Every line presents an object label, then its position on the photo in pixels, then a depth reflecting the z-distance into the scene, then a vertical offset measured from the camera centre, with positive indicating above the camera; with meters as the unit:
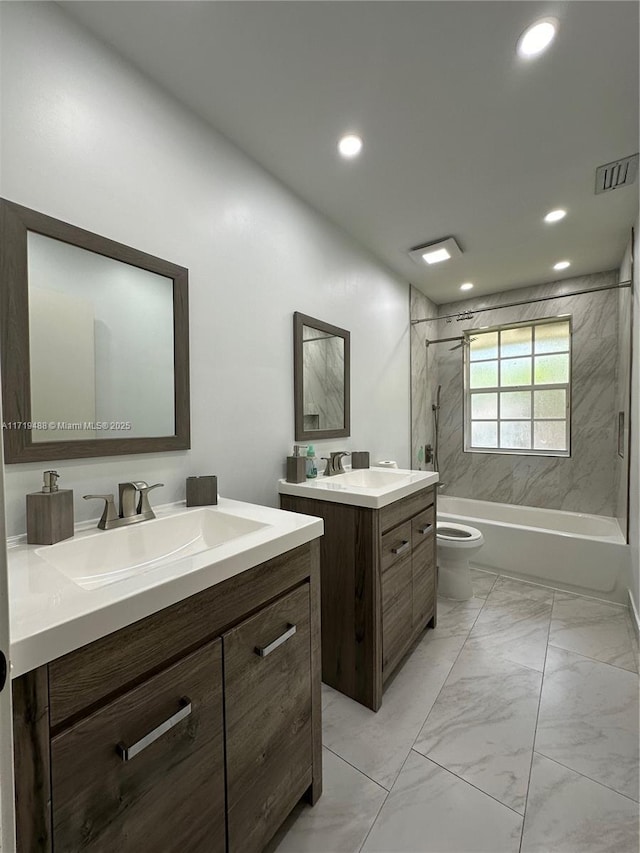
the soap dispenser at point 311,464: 1.94 -0.25
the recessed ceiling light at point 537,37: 1.16 +1.27
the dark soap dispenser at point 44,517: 0.96 -0.26
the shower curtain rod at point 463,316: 3.14 +0.90
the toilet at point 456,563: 2.45 -1.01
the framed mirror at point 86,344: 1.00 +0.24
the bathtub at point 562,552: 2.45 -0.99
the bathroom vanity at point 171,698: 0.57 -0.57
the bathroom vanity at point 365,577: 1.54 -0.72
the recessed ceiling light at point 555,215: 2.20 +1.26
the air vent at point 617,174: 1.77 +1.25
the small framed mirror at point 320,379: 1.97 +0.24
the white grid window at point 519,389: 3.40 +0.30
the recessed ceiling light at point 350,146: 1.62 +1.26
